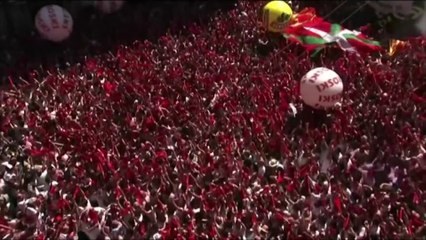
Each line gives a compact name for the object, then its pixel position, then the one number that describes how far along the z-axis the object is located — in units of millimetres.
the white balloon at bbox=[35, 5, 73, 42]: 12945
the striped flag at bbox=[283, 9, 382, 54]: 11719
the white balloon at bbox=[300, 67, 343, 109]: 9977
